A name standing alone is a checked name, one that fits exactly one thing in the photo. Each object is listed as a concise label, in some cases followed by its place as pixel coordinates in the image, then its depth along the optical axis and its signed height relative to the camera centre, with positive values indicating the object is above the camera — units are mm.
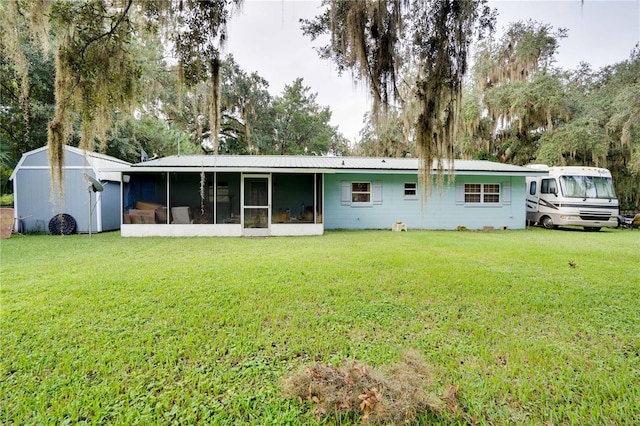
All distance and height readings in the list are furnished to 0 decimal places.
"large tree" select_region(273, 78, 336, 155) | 21375 +6493
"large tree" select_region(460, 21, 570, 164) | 14086 +5660
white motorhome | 10672 +348
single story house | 10648 +571
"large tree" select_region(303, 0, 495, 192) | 3330 +2034
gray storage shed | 9570 +498
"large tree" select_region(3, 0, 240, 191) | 3088 +1938
